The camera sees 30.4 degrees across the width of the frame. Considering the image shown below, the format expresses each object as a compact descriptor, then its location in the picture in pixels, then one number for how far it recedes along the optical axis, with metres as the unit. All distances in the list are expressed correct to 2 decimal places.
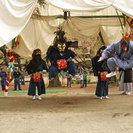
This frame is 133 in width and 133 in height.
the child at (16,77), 13.59
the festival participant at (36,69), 8.22
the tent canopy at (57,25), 9.92
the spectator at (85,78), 14.71
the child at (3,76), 13.60
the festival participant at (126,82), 8.84
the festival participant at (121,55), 5.73
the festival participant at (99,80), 8.16
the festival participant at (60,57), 7.34
